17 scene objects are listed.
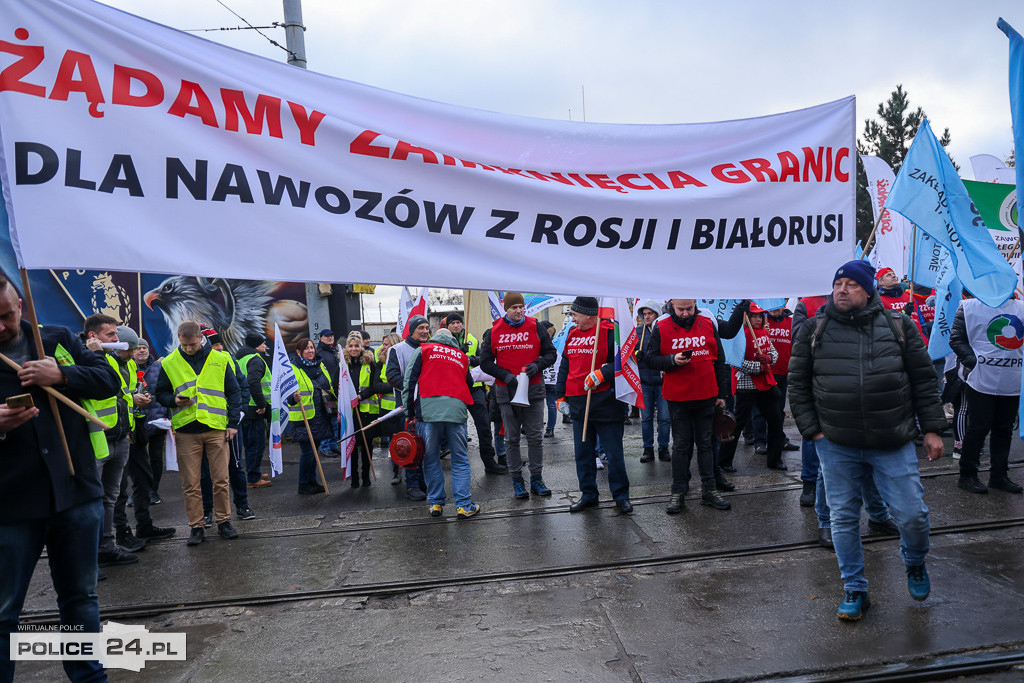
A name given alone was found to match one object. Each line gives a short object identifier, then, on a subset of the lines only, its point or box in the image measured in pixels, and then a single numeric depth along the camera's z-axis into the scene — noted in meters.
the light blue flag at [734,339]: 7.39
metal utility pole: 9.70
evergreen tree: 37.75
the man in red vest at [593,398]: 6.27
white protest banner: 2.48
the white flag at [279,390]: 7.95
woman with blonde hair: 8.44
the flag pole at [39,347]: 2.57
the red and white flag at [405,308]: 11.50
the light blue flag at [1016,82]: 3.34
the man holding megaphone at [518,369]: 7.10
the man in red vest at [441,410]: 6.48
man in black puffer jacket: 3.71
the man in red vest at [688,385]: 6.11
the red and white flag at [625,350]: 6.34
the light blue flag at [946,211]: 4.70
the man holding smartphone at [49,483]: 2.77
